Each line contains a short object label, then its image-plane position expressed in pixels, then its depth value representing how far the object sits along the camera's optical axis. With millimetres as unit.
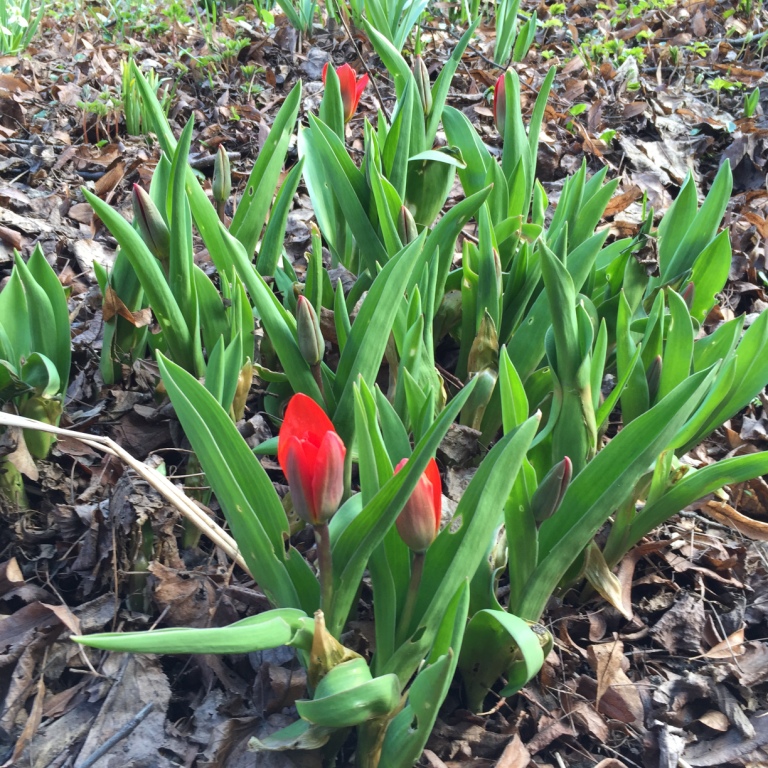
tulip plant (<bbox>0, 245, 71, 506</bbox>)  1278
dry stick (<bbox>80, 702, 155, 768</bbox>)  946
